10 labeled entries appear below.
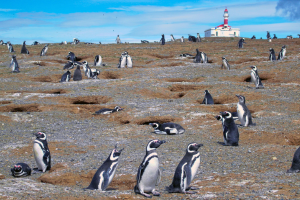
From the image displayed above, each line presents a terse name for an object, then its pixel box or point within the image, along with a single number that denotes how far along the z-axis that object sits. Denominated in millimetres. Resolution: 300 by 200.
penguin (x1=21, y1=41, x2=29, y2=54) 26703
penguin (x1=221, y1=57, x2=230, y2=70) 18823
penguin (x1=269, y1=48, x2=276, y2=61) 20245
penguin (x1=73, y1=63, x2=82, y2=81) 16859
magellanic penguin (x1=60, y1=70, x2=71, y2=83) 16797
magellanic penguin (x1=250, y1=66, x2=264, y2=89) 13904
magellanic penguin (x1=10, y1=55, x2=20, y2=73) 18844
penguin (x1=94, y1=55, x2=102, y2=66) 20659
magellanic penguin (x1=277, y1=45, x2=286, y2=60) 20556
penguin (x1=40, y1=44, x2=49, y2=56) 25481
